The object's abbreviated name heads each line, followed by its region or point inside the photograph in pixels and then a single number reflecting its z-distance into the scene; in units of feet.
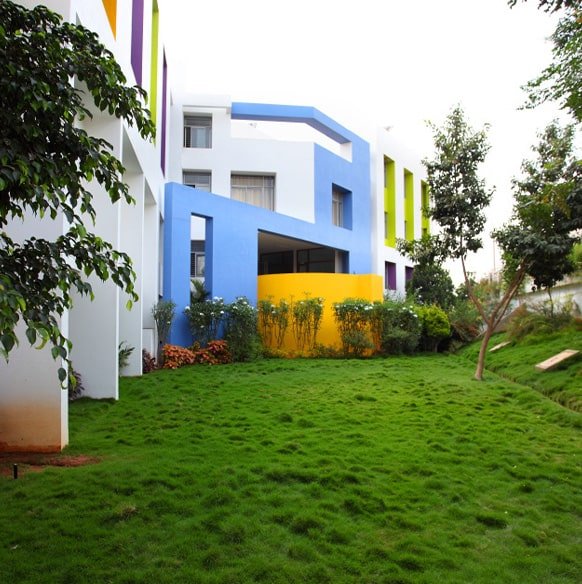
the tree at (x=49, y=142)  8.28
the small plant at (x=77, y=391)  24.90
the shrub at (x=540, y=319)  45.25
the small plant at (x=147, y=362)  36.65
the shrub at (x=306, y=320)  47.96
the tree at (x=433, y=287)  72.95
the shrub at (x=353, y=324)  48.52
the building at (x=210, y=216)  18.62
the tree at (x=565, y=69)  20.00
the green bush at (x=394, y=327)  50.34
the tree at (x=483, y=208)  30.89
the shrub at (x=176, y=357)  38.52
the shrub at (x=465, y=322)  60.34
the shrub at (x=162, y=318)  39.81
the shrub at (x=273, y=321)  47.19
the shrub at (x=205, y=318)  42.42
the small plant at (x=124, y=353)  32.70
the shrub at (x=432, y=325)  53.62
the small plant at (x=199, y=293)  45.98
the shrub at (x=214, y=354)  40.81
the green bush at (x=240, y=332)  43.27
